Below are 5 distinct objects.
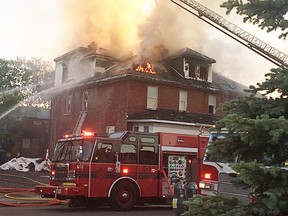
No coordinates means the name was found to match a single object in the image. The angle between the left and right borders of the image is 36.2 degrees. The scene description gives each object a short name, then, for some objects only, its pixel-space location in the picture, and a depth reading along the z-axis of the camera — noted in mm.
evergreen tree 3898
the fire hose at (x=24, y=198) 12345
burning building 24438
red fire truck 11445
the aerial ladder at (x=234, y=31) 8211
